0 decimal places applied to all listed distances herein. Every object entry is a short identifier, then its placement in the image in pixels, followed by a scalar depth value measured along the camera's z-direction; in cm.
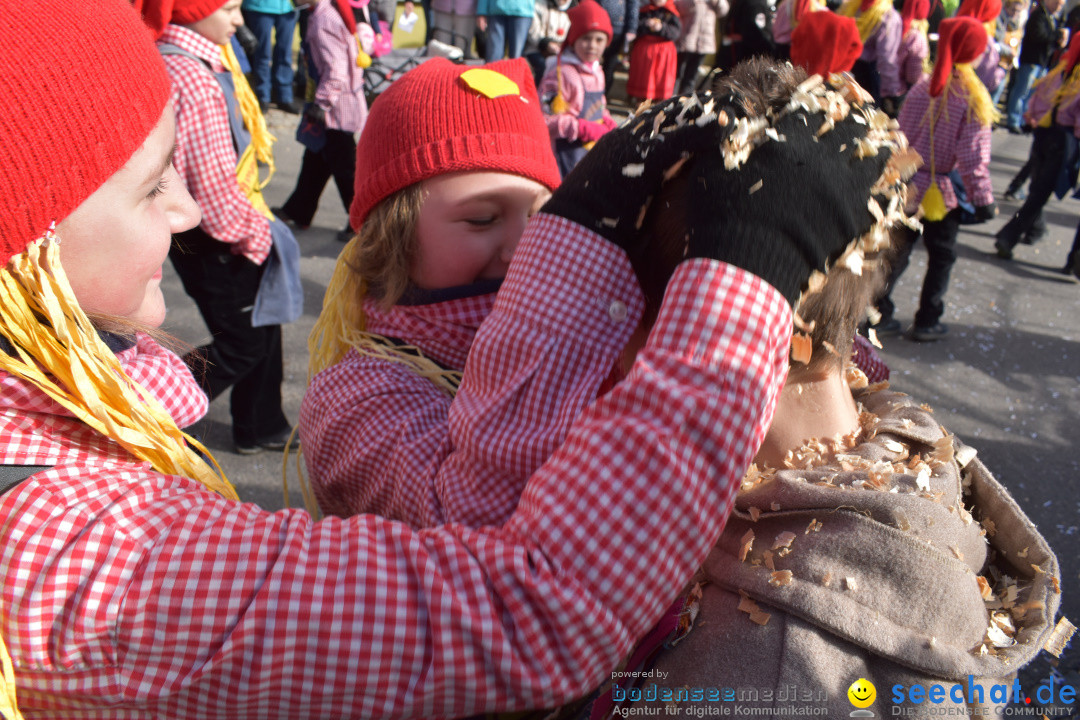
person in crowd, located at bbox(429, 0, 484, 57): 972
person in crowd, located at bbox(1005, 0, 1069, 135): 1087
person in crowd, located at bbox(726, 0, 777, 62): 924
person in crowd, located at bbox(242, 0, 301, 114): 817
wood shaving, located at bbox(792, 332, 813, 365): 104
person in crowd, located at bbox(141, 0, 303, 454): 277
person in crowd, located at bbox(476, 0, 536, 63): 871
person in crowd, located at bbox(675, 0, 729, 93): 1001
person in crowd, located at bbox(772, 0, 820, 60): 773
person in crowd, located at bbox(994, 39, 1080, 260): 604
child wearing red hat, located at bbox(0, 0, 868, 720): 83
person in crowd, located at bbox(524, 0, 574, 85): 928
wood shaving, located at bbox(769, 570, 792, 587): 108
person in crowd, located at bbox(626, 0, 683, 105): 659
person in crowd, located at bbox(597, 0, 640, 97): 975
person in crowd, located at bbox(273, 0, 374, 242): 513
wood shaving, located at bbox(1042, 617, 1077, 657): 124
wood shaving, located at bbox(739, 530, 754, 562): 115
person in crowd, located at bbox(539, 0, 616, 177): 547
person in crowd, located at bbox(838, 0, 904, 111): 698
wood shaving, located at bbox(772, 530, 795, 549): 113
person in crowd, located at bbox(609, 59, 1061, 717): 102
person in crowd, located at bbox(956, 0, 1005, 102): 594
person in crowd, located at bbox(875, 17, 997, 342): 453
